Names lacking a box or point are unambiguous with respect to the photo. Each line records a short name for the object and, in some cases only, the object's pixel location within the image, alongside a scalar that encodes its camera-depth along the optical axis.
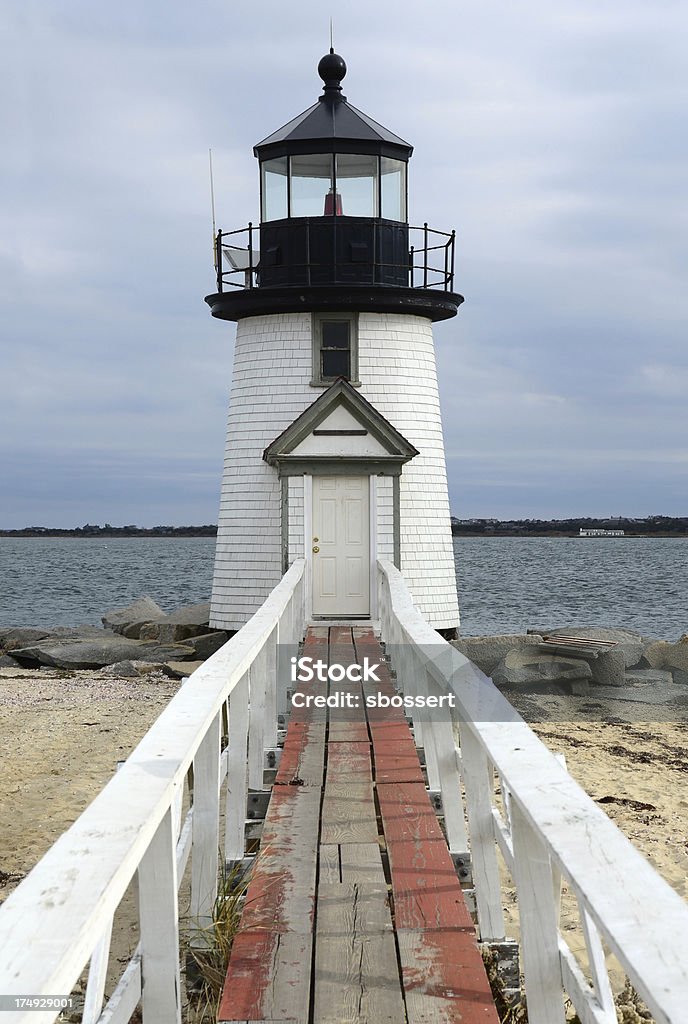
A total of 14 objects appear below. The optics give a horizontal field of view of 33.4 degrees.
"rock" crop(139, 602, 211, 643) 23.88
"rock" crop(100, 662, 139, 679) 19.30
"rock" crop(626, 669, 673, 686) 18.91
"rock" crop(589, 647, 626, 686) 18.59
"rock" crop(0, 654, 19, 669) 22.25
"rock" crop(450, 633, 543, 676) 19.03
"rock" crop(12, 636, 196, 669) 21.12
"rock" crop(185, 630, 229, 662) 19.69
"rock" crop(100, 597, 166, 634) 28.72
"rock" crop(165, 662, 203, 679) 18.87
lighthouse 16.25
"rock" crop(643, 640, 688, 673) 19.95
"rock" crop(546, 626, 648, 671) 19.86
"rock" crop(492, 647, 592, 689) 18.36
